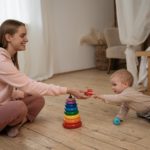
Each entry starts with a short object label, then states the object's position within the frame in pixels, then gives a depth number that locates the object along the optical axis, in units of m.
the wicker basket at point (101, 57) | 4.39
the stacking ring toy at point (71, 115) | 1.78
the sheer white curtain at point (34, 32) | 3.42
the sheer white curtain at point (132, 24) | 2.85
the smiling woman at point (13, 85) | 1.67
